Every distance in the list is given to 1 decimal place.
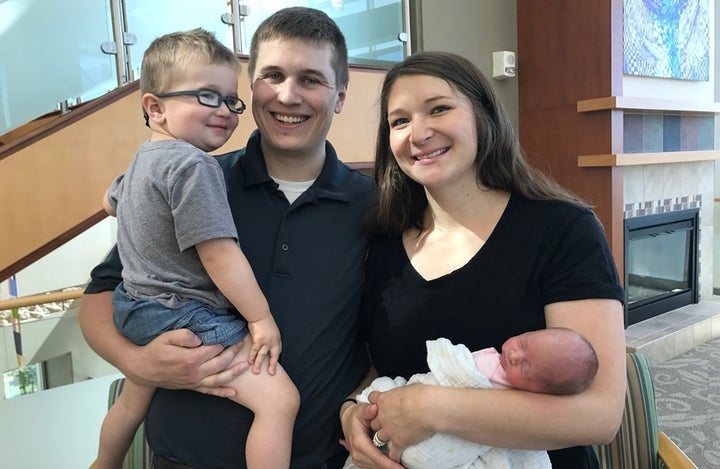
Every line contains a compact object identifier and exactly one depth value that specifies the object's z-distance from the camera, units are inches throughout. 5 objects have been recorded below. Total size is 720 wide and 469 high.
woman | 43.3
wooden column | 167.6
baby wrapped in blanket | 41.7
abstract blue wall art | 173.2
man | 50.5
